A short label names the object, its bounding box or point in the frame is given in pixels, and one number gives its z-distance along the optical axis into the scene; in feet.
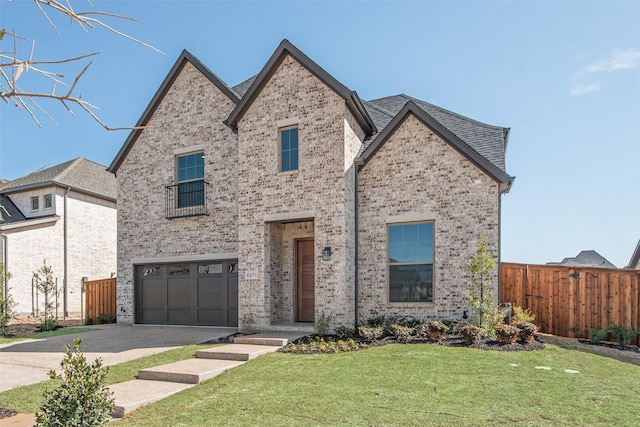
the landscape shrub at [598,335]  32.68
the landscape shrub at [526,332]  28.81
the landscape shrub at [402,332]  30.89
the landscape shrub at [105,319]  52.26
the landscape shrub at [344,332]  33.12
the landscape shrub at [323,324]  34.55
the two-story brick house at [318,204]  35.06
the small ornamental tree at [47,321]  46.19
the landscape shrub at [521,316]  33.12
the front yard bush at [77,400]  13.74
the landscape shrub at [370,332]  31.40
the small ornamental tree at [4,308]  42.78
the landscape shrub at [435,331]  30.08
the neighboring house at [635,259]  56.29
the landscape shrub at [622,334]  31.76
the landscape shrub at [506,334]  28.27
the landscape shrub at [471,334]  28.60
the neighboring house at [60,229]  59.67
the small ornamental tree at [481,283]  31.53
